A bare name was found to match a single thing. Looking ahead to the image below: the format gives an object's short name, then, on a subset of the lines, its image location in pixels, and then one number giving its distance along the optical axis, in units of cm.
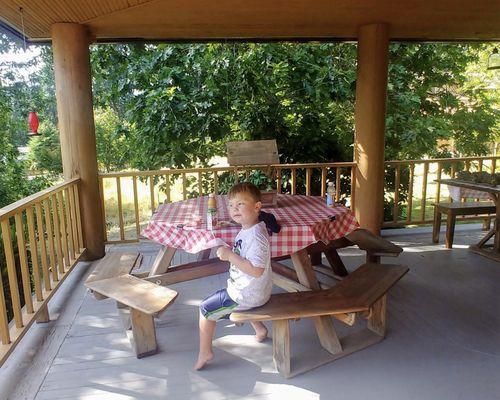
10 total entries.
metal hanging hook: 337
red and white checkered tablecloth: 233
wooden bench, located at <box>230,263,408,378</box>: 207
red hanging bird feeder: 324
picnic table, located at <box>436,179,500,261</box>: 405
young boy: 202
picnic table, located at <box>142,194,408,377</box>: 214
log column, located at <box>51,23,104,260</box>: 384
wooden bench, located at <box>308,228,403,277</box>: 299
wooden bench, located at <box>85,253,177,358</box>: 219
